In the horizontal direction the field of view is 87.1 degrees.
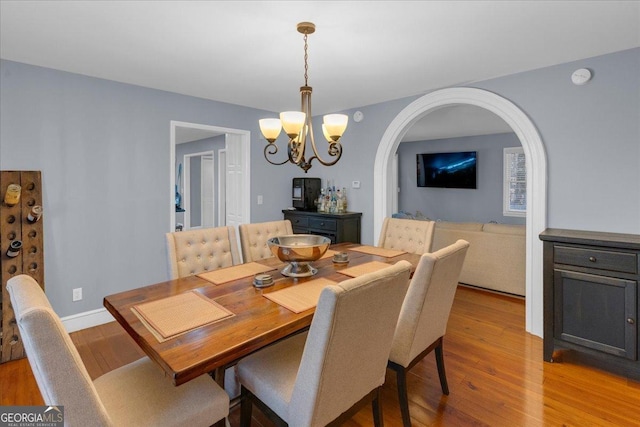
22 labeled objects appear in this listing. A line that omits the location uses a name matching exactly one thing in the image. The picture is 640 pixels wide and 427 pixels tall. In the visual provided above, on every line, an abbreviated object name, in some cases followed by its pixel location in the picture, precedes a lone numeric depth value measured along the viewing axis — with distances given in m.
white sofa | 3.65
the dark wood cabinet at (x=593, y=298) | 2.19
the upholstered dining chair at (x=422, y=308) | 1.64
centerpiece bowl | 1.94
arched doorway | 2.83
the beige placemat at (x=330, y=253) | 2.58
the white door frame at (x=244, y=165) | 3.54
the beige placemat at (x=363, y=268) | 2.10
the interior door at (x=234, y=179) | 4.37
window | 6.41
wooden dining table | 1.12
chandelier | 2.07
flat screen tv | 6.85
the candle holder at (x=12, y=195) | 2.48
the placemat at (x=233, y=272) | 1.96
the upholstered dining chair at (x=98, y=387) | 0.93
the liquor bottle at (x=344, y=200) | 4.31
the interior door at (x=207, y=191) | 7.67
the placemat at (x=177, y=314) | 1.31
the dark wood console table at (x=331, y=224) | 3.94
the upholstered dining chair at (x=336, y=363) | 1.14
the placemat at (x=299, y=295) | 1.56
